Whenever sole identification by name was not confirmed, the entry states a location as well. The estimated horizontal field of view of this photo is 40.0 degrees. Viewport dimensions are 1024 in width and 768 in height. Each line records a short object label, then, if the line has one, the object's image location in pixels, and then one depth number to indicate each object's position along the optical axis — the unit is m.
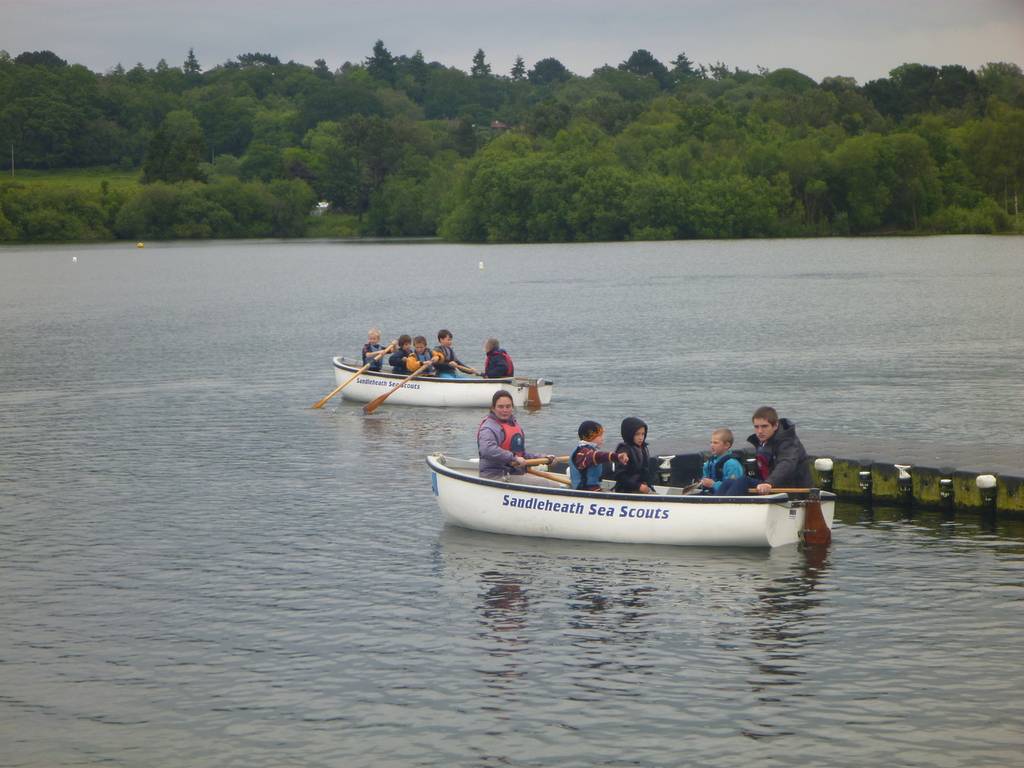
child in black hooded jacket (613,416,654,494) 21.14
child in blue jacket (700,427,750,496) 20.81
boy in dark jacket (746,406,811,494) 20.86
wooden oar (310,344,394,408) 39.44
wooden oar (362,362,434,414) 38.44
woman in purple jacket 22.64
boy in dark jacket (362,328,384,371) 39.78
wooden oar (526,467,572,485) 22.83
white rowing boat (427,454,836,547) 20.80
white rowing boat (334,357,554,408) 37.50
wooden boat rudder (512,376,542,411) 37.56
